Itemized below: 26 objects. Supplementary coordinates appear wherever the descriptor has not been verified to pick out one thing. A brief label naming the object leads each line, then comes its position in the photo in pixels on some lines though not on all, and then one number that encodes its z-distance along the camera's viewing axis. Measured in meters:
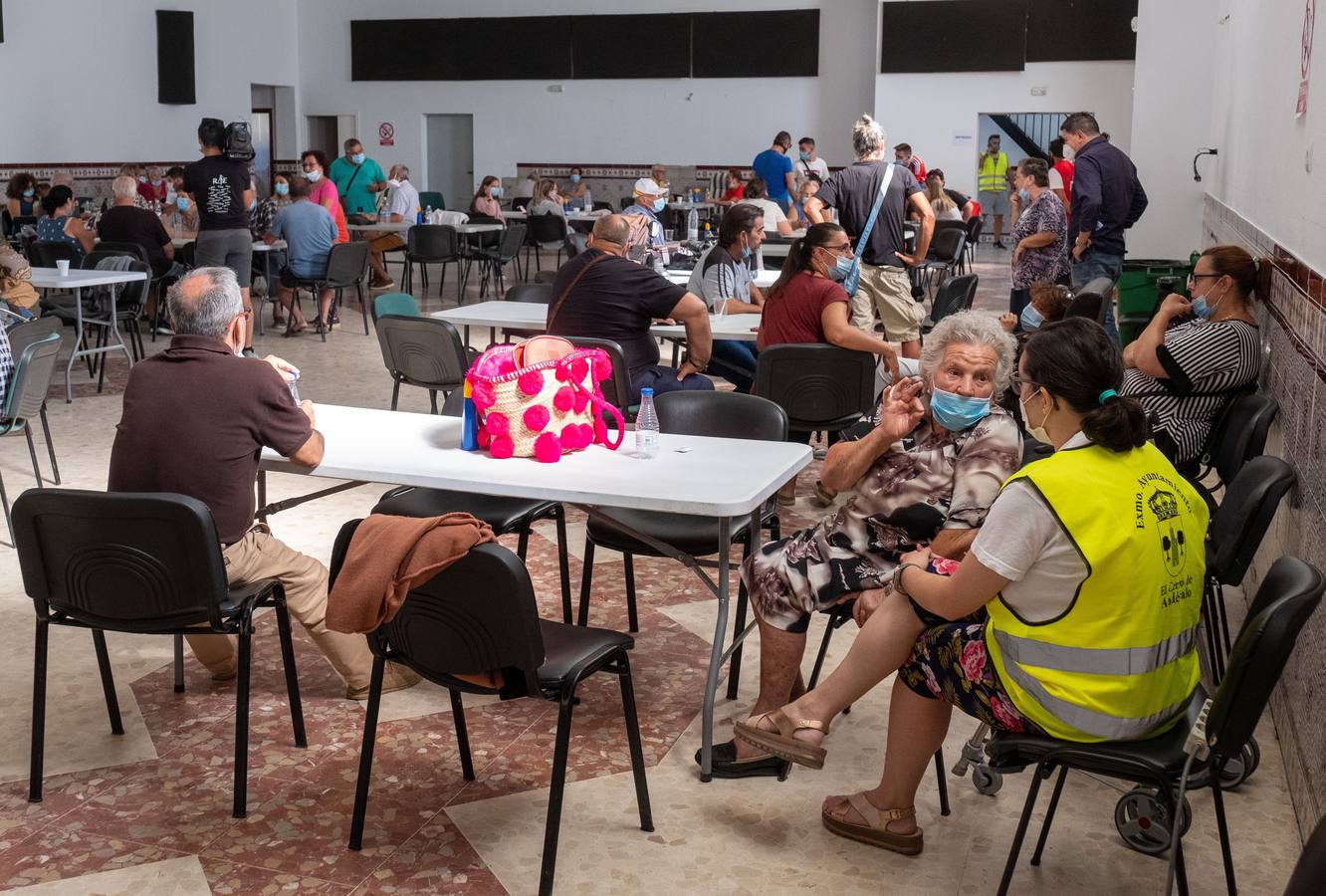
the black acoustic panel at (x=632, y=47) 18.62
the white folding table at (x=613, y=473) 3.07
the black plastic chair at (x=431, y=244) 11.73
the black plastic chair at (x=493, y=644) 2.43
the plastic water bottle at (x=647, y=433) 3.47
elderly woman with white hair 2.90
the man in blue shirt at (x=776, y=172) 13.12
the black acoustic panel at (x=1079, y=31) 16.80
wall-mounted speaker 16.64
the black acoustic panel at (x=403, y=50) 19.69
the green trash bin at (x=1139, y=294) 7.04
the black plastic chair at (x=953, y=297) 6.83
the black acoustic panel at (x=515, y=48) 19.16
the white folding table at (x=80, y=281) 7.35
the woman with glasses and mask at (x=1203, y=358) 4.19
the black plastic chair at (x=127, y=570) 2.75
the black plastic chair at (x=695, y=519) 3.53
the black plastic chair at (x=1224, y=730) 2.12
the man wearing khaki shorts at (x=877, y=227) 7.19
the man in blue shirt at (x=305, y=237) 9.78
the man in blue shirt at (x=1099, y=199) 7.84
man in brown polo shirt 3.06
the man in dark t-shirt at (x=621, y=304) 5.12
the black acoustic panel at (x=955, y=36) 17.17
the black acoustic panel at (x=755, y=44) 18.14
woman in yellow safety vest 2.26
